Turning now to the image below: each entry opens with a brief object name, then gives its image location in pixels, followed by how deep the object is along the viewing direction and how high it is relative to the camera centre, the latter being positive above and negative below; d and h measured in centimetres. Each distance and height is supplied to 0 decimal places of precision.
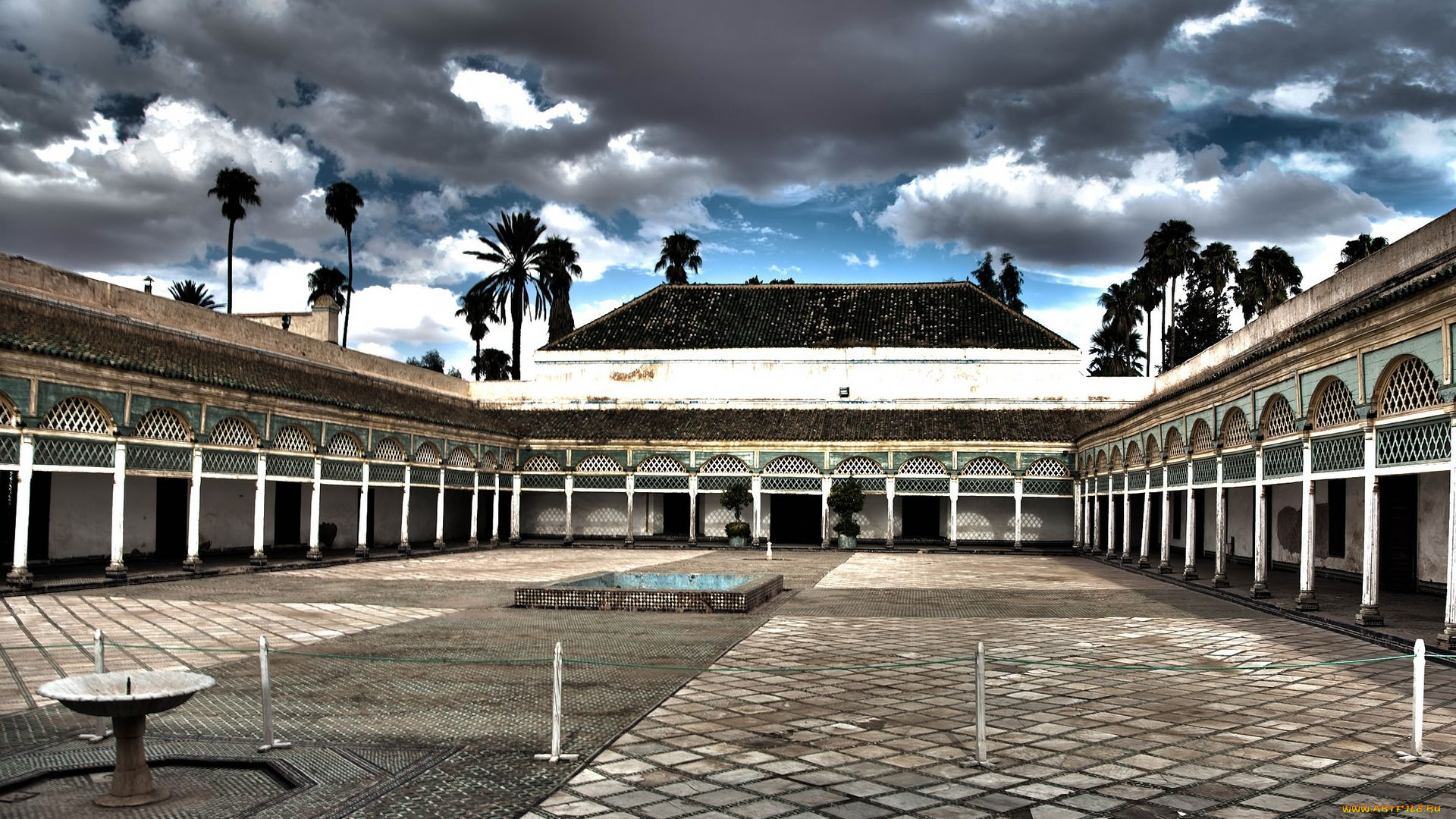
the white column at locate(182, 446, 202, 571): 1991 -134
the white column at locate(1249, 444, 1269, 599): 1597 -125
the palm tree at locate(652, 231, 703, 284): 6022 +1143
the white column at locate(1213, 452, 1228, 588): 1794 -121
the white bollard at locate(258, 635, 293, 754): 672 -159
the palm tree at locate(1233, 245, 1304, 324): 4156 +736
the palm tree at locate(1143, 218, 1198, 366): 4700 +929
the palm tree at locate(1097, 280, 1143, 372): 5838 +844
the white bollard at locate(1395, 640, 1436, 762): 650 -146
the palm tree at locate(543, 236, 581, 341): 4984 +808
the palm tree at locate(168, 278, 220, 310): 6222 +922
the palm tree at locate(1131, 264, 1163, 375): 5038 +821
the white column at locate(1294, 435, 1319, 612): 1377 -104
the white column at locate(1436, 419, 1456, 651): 1041 -119
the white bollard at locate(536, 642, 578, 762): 654 -163
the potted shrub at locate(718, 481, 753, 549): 3325 -139
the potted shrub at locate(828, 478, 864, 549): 3253 -131
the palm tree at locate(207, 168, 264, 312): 4928 +1194
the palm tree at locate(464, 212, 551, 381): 4891 +876
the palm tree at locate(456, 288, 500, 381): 5300 +763
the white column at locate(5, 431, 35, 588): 1616 -97
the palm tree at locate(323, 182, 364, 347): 5125 +1187
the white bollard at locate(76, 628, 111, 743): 714 -143
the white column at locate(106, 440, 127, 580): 1789 -101
